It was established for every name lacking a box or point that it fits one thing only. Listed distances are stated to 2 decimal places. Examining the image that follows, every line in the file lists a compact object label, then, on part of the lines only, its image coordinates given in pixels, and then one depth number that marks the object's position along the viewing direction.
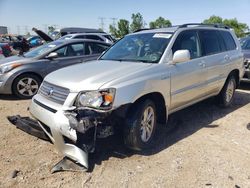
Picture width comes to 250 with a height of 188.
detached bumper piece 2.73
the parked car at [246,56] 5.59
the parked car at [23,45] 11.32
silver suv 2.34
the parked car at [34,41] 18.50
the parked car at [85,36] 9.65
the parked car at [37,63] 4.77
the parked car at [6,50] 9.07
